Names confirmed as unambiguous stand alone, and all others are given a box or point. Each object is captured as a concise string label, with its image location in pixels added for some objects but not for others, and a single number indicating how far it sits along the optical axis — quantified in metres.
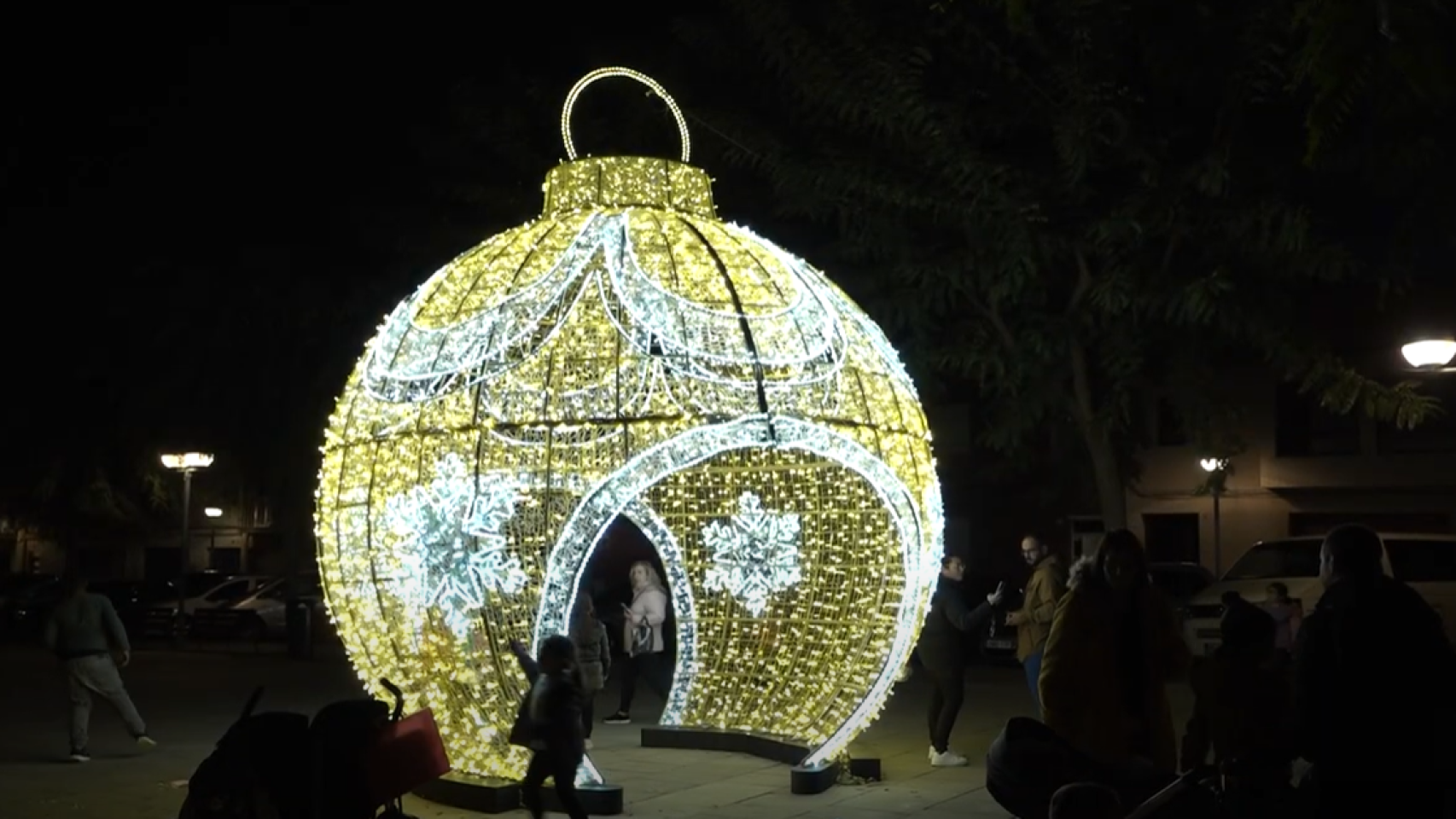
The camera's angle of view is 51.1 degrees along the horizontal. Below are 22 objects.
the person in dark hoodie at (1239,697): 5.28
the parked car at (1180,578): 19.31
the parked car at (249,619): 23.88
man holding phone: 9.89
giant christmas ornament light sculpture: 8.25
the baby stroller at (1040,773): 4.58
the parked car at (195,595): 24.41
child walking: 7.34
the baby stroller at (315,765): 4.50
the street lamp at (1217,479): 20.92
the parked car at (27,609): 26.72
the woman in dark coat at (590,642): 9.74
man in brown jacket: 9.76
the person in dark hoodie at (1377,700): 4.57
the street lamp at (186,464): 21.67
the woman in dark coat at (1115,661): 5.38
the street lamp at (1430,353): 11.68
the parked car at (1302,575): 16.30
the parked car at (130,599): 25.22
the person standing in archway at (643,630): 12.48
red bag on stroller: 4.79
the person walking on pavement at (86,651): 10.81
